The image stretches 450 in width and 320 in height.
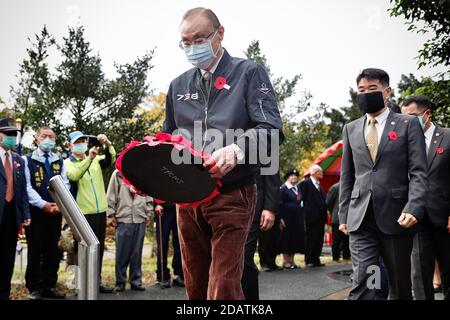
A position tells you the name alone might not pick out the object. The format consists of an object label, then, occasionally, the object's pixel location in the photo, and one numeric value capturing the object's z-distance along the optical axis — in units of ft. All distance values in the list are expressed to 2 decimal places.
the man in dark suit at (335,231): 43.52
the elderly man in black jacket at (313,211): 41.60
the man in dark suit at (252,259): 17.11
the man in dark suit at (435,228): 17.88
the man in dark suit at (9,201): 21.12
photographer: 25.82
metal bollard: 6.35
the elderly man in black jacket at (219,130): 9.70
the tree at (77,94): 38.06
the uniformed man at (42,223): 23.65
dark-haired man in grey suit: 13.92
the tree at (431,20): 31.58
